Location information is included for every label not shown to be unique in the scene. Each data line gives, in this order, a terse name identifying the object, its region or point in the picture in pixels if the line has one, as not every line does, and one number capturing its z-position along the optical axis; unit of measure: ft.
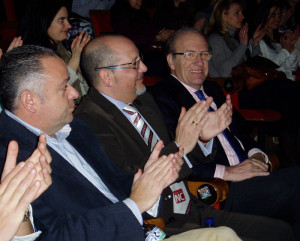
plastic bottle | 5.42
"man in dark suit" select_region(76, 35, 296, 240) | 5.37
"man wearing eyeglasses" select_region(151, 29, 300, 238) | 6.31
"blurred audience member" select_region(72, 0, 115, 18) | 13.60
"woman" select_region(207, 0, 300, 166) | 10.63
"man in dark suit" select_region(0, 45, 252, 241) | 3.86
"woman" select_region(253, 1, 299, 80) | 12.37
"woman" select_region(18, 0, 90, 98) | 8.48
